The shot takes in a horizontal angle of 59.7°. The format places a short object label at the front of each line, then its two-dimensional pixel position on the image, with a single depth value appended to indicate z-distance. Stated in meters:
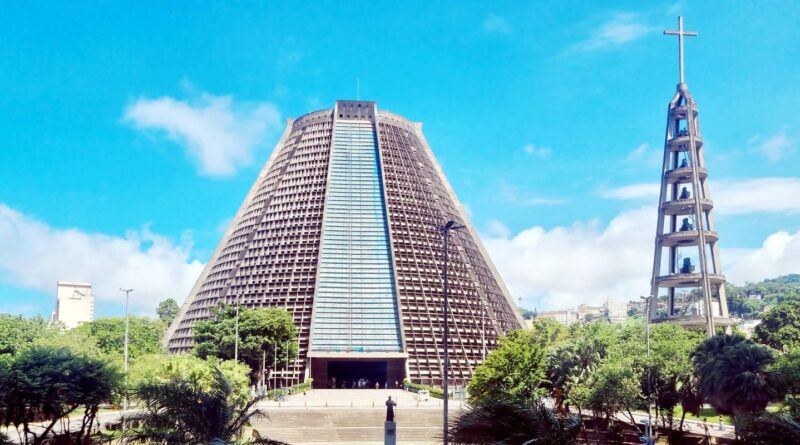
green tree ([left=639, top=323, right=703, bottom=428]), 45.75
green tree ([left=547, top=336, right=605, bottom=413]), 43.59
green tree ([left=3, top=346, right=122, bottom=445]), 32.66
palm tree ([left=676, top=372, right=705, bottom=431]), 45.31
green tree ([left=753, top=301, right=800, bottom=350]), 91.88
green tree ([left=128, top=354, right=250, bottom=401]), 43.12
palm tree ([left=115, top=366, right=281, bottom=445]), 20.09
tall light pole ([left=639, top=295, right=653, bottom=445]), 37.31
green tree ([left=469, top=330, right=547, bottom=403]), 42.41
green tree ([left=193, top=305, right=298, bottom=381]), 70.00
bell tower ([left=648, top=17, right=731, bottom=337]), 85.25
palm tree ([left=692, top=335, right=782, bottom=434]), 36.78
